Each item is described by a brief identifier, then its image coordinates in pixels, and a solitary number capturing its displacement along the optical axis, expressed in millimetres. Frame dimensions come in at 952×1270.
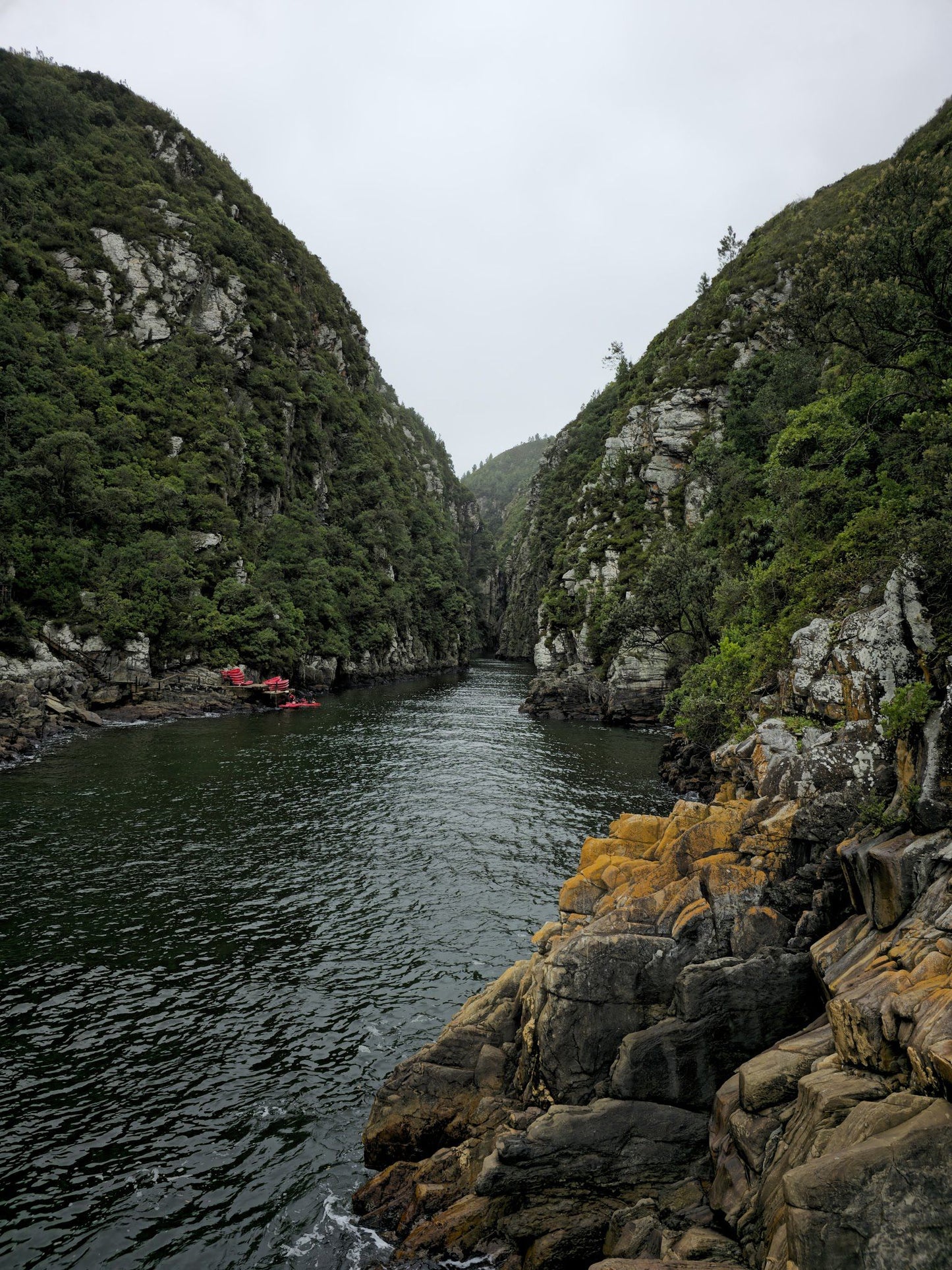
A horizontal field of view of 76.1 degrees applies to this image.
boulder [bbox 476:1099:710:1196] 9453
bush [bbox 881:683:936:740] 11242
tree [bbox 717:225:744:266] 92312
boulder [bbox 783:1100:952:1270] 5785
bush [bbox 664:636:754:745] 29438
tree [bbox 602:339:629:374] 109062
